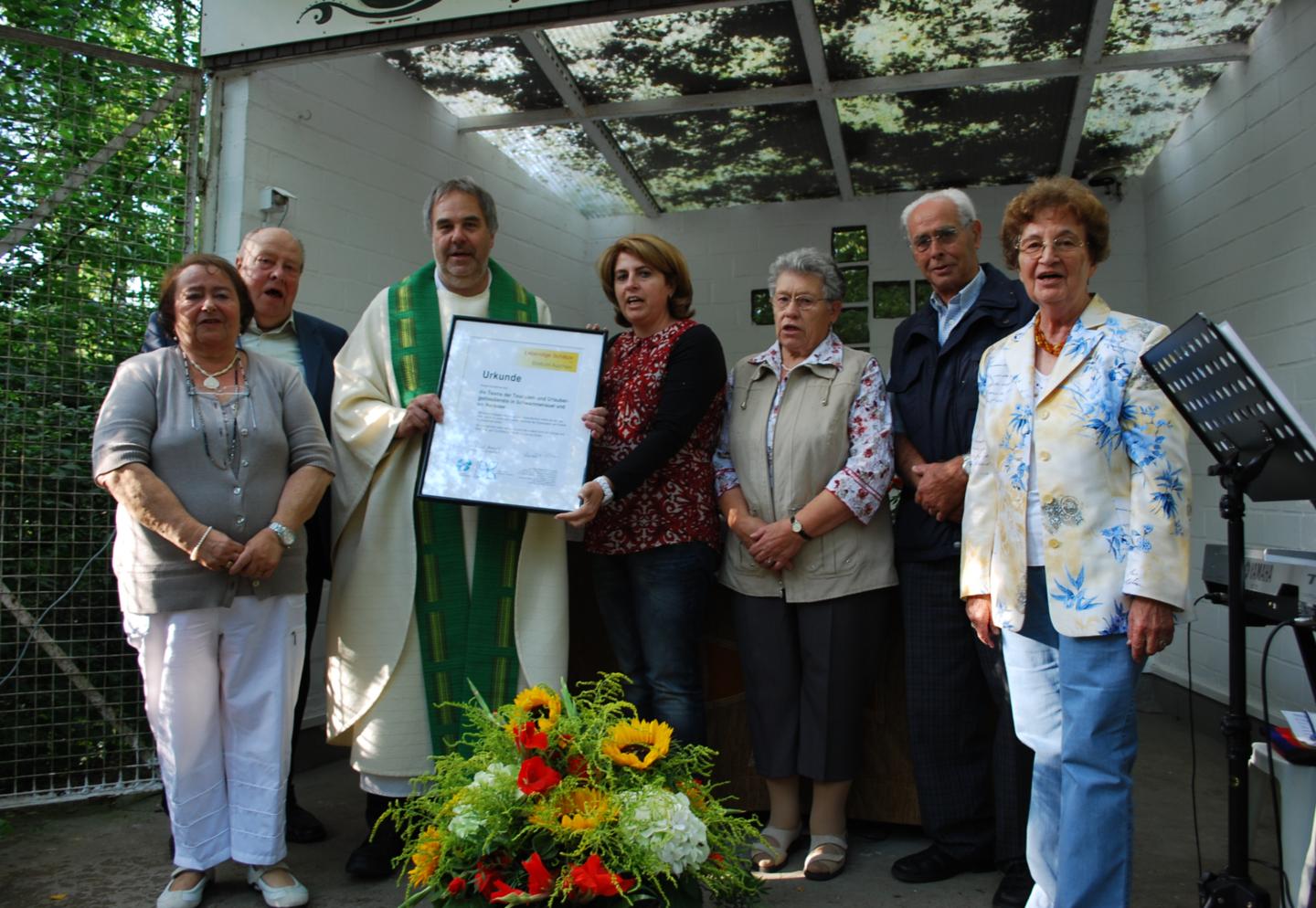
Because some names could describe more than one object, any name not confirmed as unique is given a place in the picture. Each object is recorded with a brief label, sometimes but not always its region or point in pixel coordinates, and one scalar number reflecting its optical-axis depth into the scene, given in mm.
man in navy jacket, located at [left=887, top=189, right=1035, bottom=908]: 2689
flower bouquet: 1572
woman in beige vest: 2760
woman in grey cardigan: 2484
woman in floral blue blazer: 1932
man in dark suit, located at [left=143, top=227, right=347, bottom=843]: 3080
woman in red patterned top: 2744
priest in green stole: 2768
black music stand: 1730
